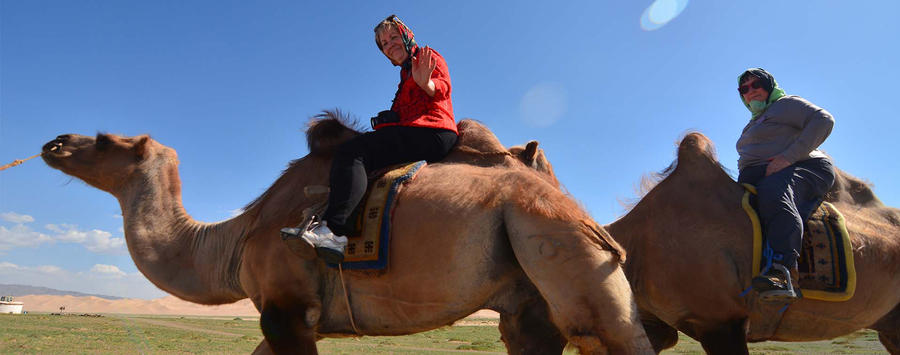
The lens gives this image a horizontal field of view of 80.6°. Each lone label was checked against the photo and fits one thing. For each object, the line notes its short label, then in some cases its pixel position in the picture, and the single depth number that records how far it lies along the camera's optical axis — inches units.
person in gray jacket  152.0
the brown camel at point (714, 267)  158.6
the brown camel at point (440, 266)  92.0
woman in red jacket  115.1
